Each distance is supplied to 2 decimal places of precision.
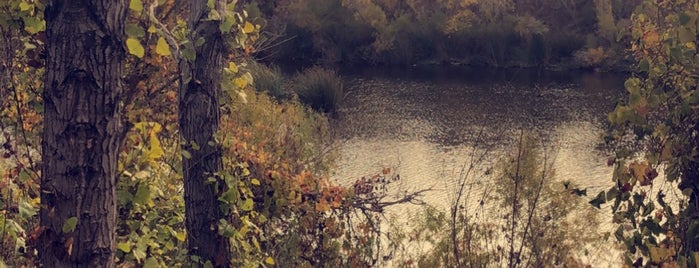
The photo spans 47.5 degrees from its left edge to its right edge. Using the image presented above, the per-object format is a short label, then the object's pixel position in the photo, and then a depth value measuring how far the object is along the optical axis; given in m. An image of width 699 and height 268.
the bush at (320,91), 20.70
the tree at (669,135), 3.92
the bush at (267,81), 18.25
